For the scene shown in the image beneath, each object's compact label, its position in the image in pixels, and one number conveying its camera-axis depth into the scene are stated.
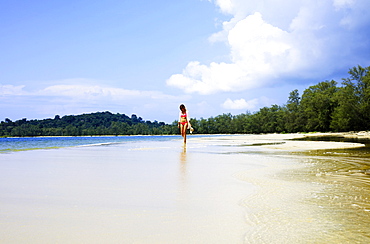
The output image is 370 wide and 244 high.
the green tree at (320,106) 78.96
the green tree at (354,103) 63.28
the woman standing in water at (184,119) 15.69
